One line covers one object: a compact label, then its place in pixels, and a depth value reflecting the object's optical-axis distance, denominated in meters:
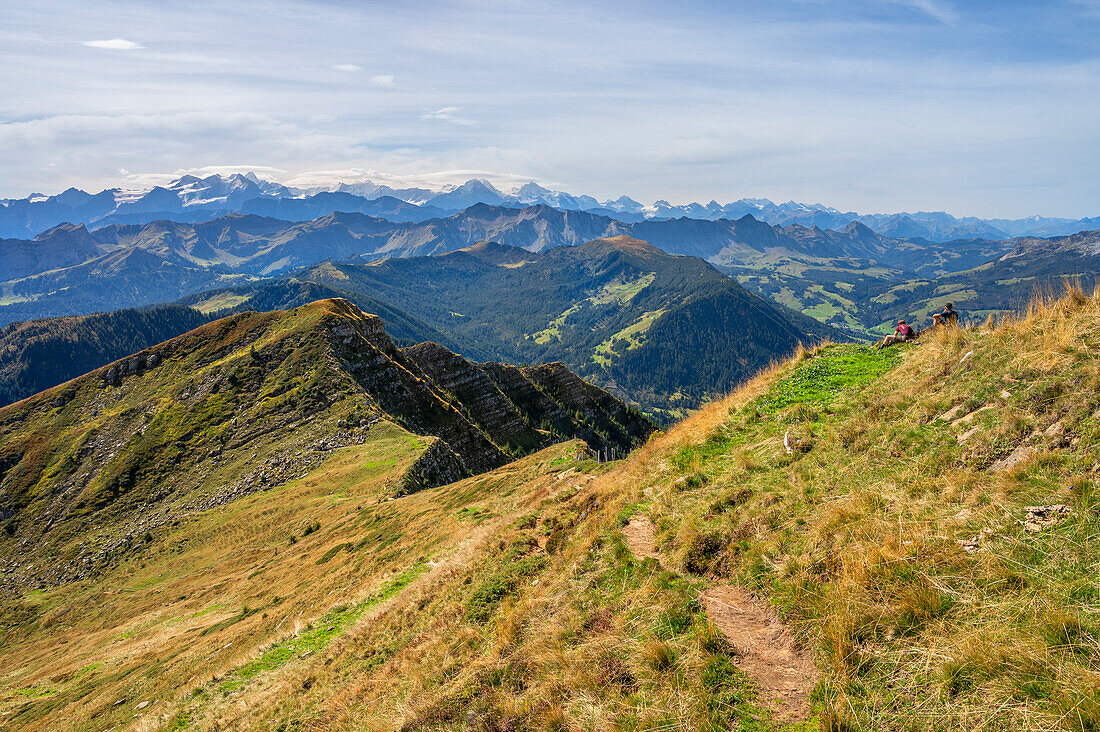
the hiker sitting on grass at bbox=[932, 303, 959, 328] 18.37
